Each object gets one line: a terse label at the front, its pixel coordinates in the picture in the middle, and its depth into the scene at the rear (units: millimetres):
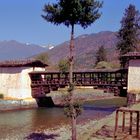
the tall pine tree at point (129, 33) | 74812
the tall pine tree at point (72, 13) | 24594
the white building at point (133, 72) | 44688
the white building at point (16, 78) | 54562
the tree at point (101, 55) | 113688
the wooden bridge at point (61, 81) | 50750
